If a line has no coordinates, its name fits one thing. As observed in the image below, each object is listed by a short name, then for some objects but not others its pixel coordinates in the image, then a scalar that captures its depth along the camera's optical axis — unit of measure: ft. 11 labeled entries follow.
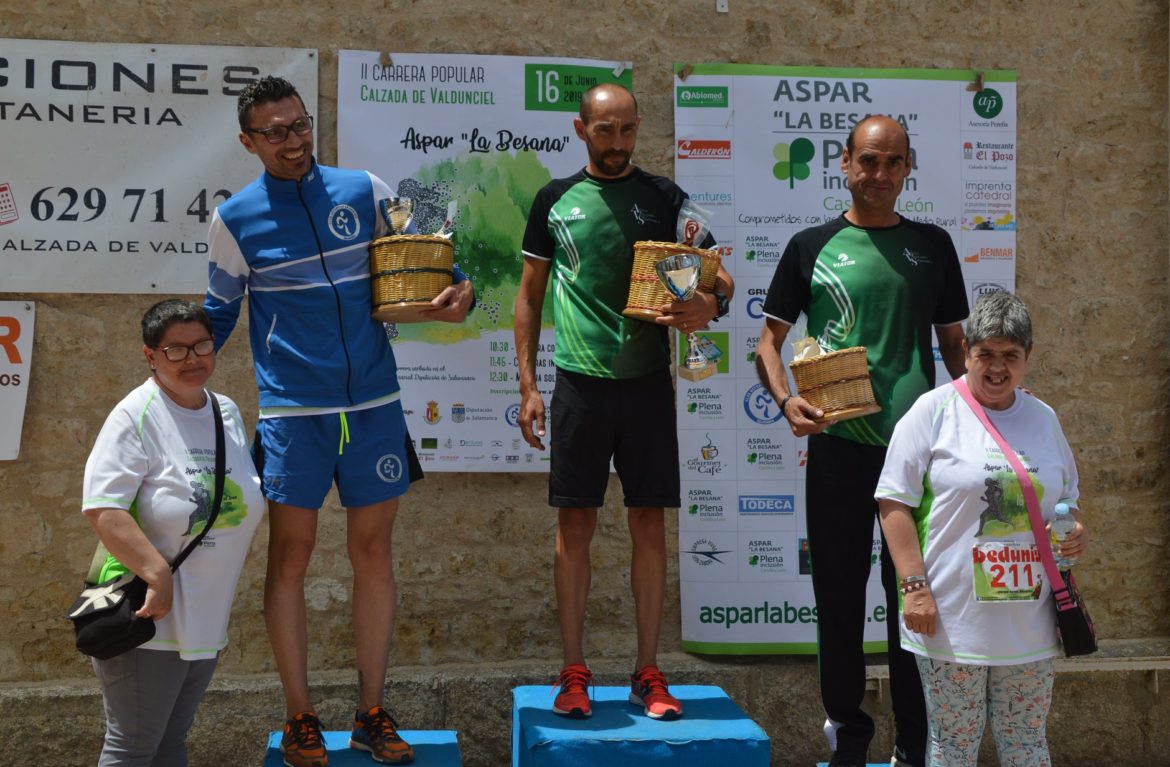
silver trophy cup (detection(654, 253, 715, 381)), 12.60
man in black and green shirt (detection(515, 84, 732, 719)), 13.32
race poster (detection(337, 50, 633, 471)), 17.22
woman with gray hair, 10.85
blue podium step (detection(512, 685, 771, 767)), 12.35
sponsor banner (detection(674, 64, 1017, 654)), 17.71
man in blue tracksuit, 12.56
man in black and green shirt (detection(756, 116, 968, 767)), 12.81
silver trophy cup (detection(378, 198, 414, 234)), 12.92
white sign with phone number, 16.67
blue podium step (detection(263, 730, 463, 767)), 12.48
